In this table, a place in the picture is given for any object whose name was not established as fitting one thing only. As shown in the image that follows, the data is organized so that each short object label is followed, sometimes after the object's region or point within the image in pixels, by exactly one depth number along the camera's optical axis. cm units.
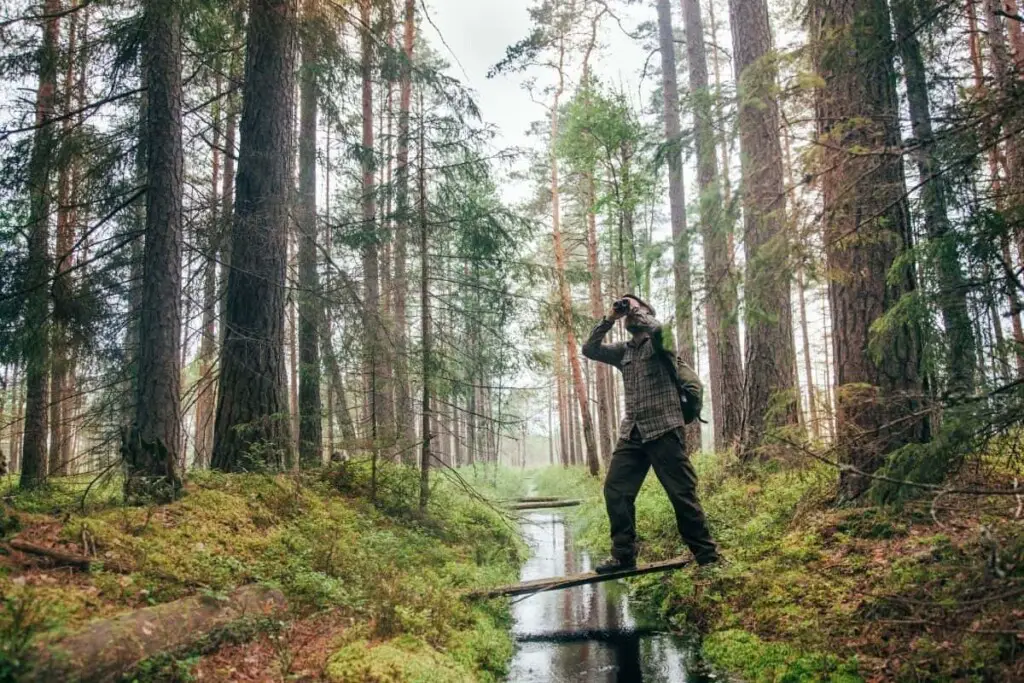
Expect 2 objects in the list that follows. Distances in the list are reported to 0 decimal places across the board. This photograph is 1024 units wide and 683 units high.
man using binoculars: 598
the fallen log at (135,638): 287
